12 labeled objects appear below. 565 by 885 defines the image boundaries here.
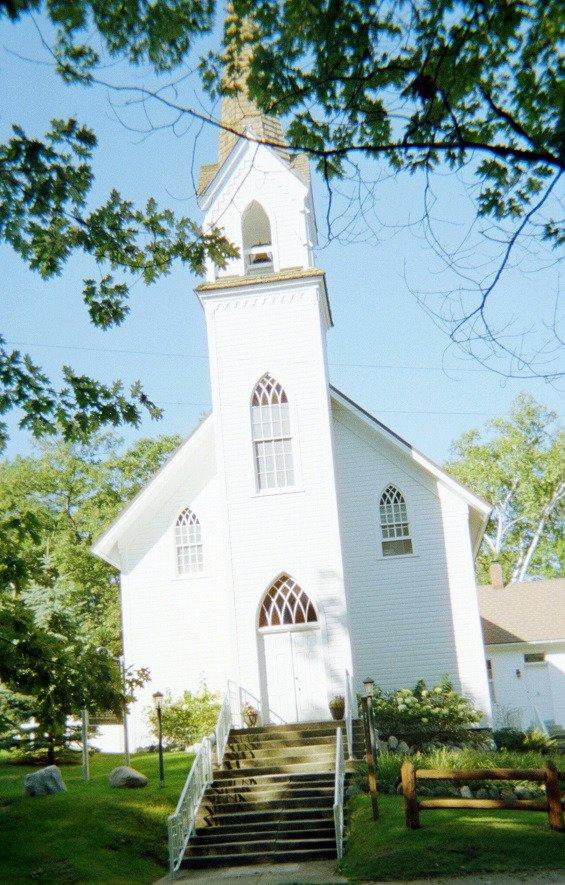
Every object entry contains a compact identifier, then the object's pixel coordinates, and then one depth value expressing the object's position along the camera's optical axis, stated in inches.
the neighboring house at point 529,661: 1175.6
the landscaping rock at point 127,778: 638.5
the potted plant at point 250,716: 714.2
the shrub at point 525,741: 775.7
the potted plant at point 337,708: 702.5
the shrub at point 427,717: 740.6
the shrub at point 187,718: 764.7
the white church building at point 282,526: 756.6
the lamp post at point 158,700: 680.7
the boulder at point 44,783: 633.6
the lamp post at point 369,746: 520.4
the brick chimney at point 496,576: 1444.4
